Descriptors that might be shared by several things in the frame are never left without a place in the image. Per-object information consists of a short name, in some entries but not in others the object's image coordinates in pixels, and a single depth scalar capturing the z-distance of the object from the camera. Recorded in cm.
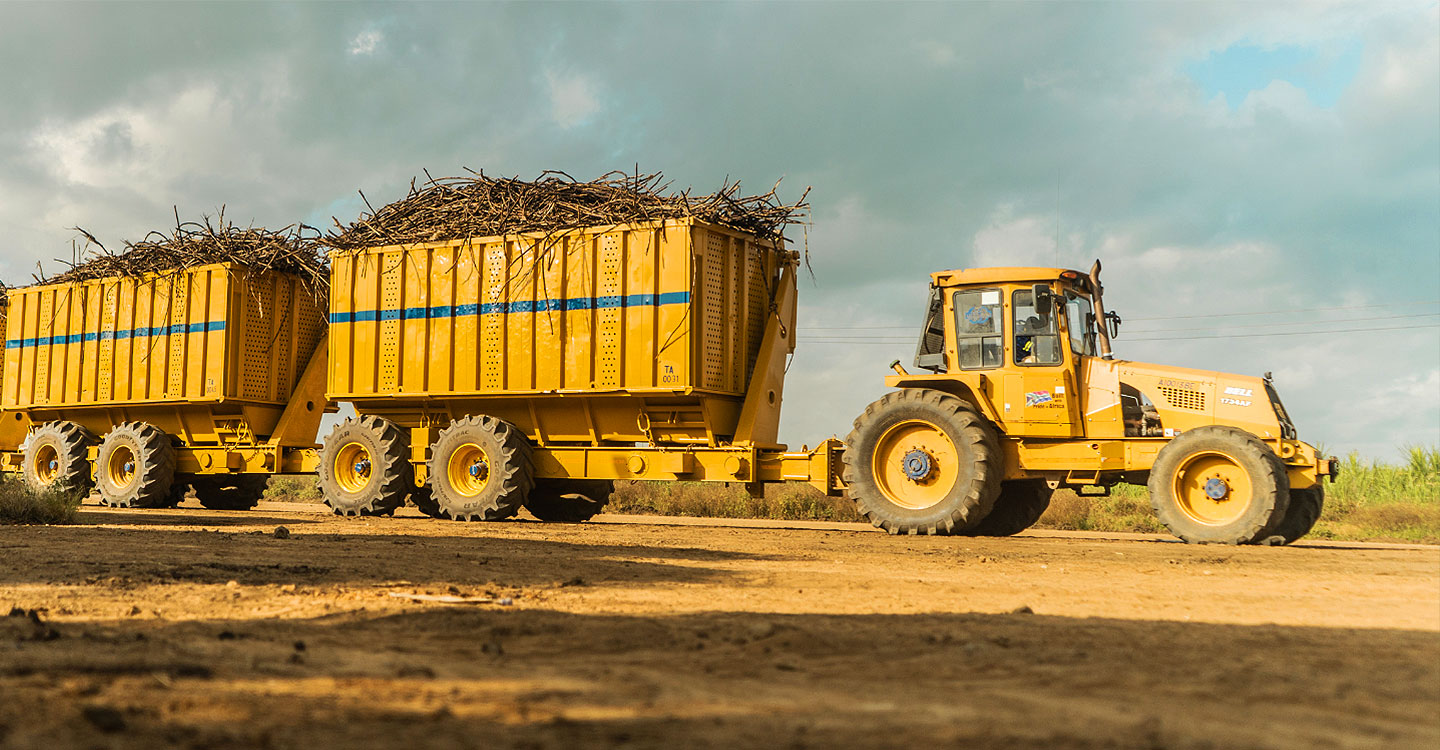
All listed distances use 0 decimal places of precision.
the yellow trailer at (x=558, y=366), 1441
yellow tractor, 1212
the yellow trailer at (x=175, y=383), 1847
